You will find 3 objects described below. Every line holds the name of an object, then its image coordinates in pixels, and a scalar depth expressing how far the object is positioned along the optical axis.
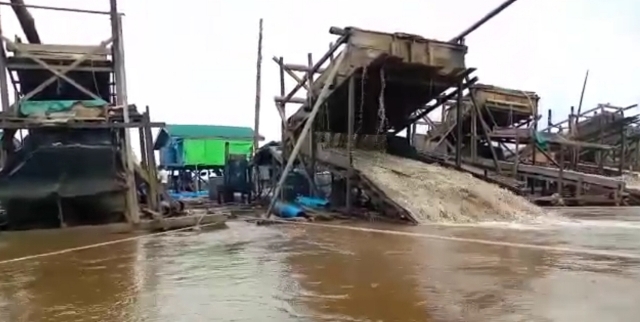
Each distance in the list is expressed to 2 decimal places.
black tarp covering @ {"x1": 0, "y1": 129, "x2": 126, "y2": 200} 11.95
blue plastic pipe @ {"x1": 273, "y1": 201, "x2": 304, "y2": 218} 13.48
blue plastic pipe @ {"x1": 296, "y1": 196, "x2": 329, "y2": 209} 15.26
